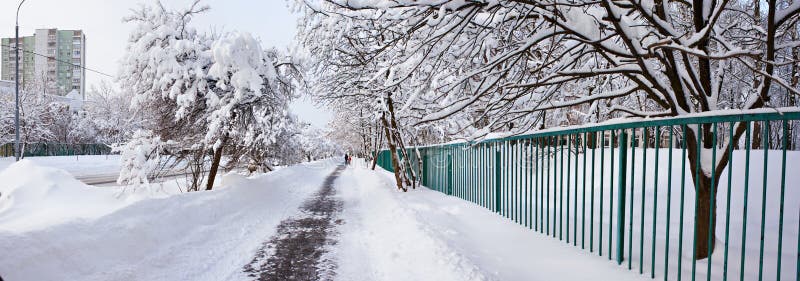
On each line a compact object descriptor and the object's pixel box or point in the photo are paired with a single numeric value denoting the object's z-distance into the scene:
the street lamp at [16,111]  18.67
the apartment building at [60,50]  115.94
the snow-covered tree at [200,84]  9.58
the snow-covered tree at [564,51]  3.85
